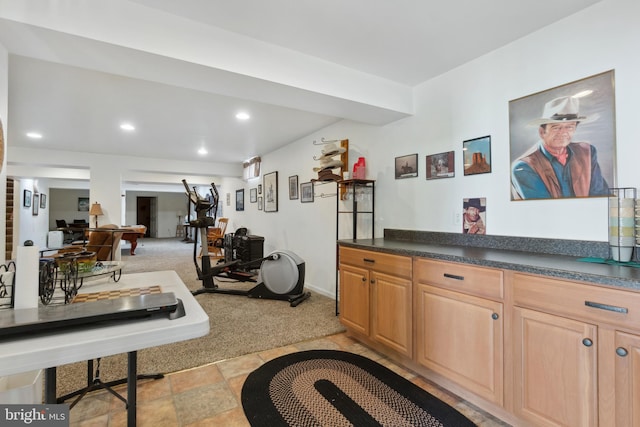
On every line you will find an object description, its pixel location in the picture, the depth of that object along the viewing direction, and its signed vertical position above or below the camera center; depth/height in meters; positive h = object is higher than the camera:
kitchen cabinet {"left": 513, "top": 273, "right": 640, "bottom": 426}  1.25 -0.63
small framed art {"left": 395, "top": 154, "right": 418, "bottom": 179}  2.93 +0.52
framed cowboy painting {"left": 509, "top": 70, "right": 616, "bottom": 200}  1.76 +0.50
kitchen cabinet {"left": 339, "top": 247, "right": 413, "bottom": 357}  2.23 -0.66
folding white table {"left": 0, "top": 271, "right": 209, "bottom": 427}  0.75 -0.34
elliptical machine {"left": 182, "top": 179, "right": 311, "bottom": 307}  3.89 -0.75
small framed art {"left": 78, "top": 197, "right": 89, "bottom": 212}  13.78 +0.62
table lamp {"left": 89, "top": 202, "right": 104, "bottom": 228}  6.02 +0.15
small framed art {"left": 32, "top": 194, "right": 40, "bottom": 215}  9.18 +0.44
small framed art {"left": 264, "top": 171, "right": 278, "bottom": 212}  5.77 +0.51
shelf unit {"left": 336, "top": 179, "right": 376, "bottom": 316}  3.30 +0.29
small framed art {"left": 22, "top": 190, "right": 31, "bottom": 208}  7.87 +0.52
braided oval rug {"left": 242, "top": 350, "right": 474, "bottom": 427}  1.72 -1.15
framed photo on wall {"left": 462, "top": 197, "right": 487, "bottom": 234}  2.36 +0.02
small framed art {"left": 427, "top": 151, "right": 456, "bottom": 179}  2.59 +0.47
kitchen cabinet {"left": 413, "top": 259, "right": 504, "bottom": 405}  1.70 -0.66
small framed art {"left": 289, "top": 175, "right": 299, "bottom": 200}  5.05 +0.52
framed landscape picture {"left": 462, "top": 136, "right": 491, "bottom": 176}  2.34 +0.50
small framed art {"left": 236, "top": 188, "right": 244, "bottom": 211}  7.74 +0.47
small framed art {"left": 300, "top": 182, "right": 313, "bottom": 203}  4.62 +0.41
